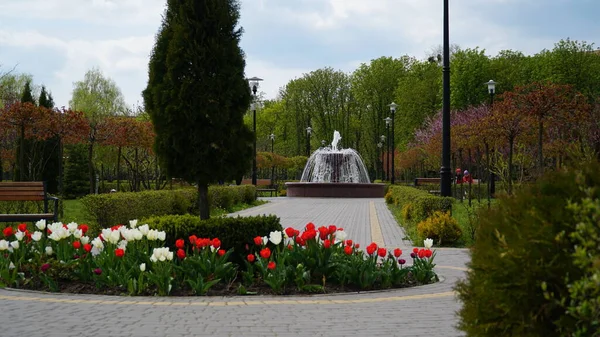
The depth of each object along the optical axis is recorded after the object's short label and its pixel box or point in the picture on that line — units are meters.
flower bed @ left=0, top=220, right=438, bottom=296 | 7.74
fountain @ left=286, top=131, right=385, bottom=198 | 46.78
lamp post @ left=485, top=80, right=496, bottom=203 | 28.87
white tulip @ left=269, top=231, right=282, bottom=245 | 7.72
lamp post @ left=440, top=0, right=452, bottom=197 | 14.48
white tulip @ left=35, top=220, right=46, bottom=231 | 8.62
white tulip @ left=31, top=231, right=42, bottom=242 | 8.32
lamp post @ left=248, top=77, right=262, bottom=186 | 31.59
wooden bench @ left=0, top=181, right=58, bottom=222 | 13.92
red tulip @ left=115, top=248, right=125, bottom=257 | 7.51
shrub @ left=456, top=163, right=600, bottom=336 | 3.21
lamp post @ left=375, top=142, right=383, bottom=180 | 67.70
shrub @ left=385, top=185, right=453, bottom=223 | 14.59
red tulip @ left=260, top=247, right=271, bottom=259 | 7.55
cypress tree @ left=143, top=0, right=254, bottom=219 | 9.04
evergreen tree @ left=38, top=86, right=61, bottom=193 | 32.06
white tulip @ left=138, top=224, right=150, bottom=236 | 7.94
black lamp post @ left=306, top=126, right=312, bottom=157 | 66.44
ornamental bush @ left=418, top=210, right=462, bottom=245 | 13.57
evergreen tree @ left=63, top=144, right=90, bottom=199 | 34.72
